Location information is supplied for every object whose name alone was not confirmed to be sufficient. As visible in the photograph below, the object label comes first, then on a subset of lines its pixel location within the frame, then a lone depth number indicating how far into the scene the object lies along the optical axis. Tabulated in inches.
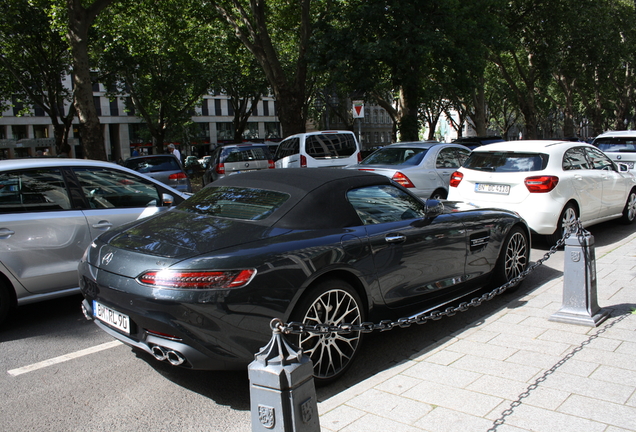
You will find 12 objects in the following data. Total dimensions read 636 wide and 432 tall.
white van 607.2
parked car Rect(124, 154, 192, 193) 648.4
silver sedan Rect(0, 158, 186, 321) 201.2
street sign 713.2
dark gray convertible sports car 129.1
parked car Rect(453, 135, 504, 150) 938.2
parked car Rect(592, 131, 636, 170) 537.6
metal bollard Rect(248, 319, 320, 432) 83.7
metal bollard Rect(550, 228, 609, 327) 178.9
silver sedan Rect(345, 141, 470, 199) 431.8
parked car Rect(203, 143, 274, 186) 690.2
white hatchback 311.4
